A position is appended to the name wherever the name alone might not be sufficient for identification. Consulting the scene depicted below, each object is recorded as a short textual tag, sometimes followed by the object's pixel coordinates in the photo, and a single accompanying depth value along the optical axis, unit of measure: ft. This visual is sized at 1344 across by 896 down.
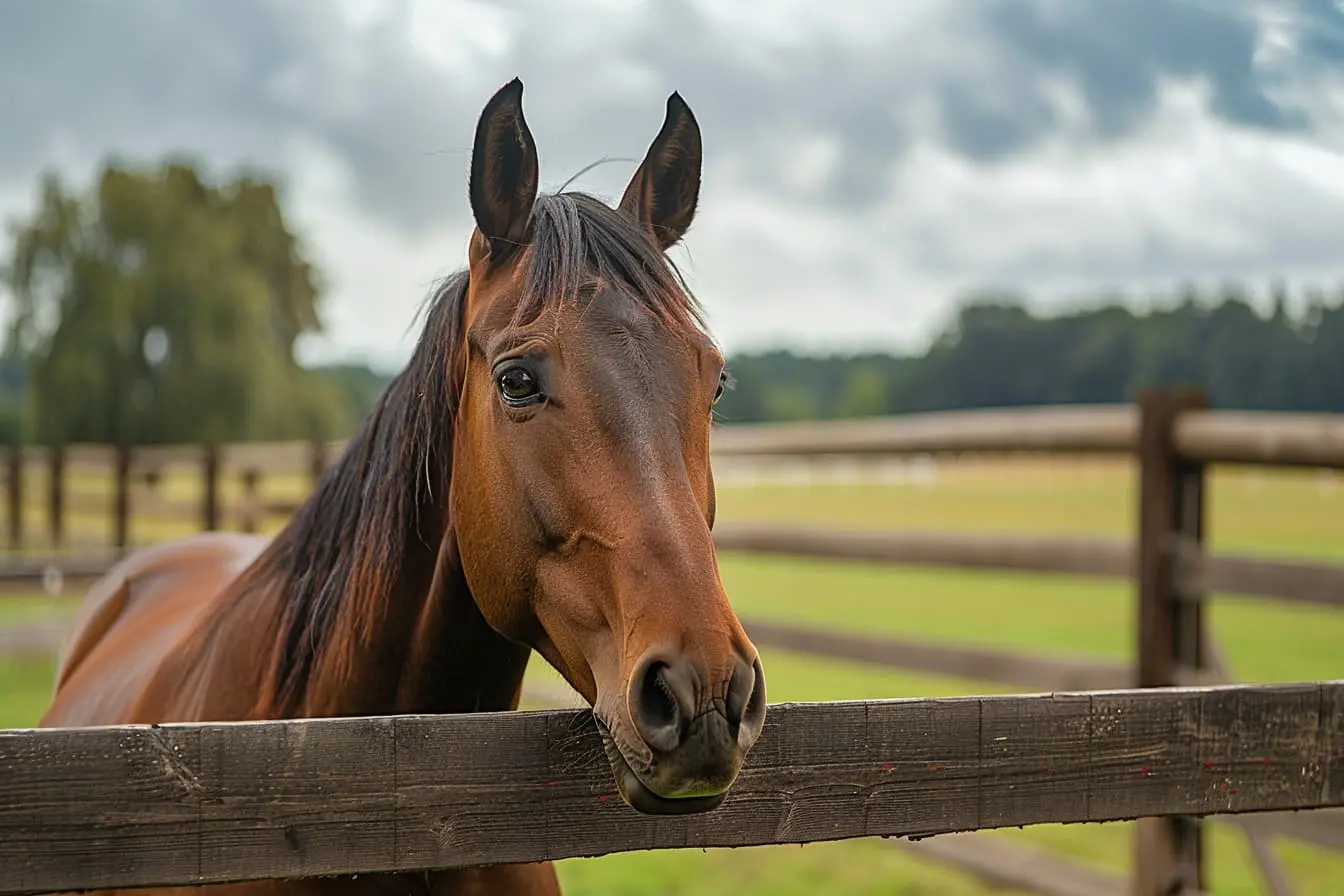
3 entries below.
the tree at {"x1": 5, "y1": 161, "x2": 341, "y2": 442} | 143.81
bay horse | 12.97
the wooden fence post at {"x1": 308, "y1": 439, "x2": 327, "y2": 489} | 46.00
